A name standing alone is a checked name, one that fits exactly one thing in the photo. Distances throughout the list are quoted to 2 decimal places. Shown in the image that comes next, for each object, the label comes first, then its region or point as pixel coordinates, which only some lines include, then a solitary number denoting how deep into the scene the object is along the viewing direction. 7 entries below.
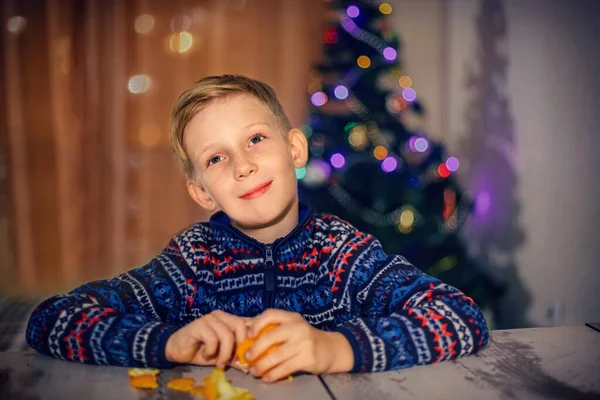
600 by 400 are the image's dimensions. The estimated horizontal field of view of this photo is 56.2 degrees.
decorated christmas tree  2.62
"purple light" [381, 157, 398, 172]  2.62
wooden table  0.78
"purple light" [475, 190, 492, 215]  3.43
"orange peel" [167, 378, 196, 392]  0.82
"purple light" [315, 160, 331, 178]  2.59
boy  0.91
